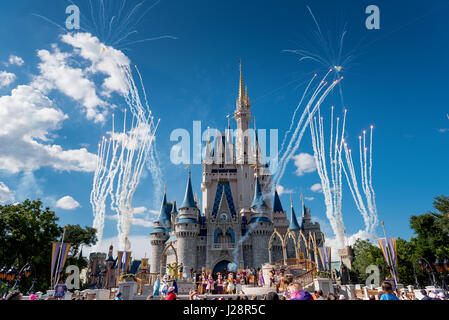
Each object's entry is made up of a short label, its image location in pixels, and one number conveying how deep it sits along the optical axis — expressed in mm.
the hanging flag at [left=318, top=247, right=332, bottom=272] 28778
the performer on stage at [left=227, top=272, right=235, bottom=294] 21255
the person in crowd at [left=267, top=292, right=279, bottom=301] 5484
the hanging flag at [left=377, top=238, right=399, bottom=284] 23734
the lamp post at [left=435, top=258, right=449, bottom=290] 16231
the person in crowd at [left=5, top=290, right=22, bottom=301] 5954
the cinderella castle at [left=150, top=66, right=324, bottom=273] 44781
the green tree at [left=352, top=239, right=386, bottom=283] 38988
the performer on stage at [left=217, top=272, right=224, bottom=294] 26766
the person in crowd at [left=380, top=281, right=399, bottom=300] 5816
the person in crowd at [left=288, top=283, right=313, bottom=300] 4969
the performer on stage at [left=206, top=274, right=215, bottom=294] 22000
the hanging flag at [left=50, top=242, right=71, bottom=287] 23188
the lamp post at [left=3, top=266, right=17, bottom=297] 17094
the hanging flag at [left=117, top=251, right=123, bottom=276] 27252
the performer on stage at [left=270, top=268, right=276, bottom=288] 22781
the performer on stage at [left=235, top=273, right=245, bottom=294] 22834
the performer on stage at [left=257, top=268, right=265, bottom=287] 25489
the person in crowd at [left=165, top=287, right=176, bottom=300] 7202
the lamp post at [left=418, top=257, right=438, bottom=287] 17312
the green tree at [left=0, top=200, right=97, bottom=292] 29609
